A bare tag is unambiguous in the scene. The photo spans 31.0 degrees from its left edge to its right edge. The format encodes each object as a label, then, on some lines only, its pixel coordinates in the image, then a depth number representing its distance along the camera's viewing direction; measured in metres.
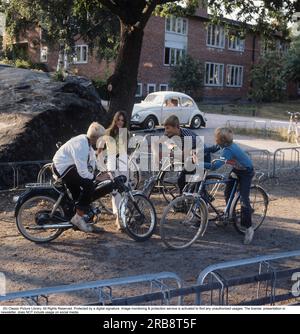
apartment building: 38.81
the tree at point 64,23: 13.96
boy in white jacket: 6.23
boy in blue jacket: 6.63
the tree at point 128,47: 11.34
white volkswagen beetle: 21.22
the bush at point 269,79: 41.84
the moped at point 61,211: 6.37
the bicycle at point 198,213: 6.50
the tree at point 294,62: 40.28
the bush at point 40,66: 38.04
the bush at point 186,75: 37.84
